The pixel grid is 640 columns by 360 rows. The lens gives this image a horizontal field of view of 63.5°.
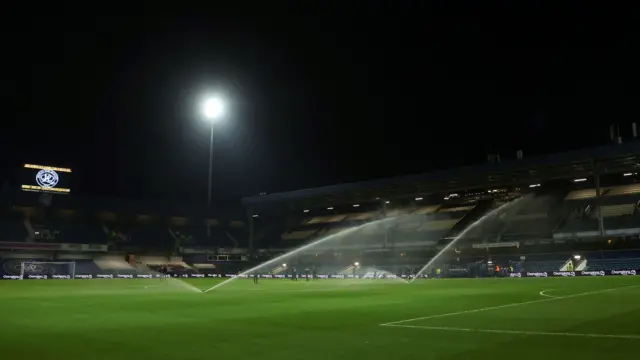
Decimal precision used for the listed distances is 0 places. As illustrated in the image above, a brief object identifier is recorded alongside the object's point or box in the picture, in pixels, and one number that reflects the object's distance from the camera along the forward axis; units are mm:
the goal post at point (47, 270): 67438
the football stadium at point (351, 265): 11734
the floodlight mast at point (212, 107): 64125
